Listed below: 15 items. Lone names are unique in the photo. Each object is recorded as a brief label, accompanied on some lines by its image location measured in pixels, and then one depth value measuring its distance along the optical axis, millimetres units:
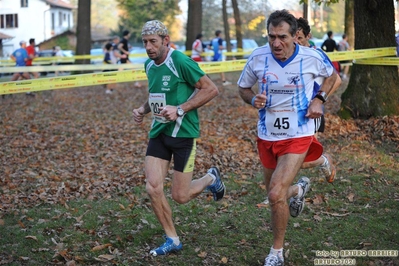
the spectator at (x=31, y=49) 26320
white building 79375
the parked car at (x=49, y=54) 34062
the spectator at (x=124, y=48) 23811
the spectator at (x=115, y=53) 23939
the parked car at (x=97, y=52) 39962
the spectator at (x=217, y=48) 23953
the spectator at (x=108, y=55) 23948
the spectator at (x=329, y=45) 23234
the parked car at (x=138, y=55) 33494
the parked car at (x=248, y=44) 41806
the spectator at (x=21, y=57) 23250
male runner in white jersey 5730
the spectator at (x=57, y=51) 38416
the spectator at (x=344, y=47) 24562
